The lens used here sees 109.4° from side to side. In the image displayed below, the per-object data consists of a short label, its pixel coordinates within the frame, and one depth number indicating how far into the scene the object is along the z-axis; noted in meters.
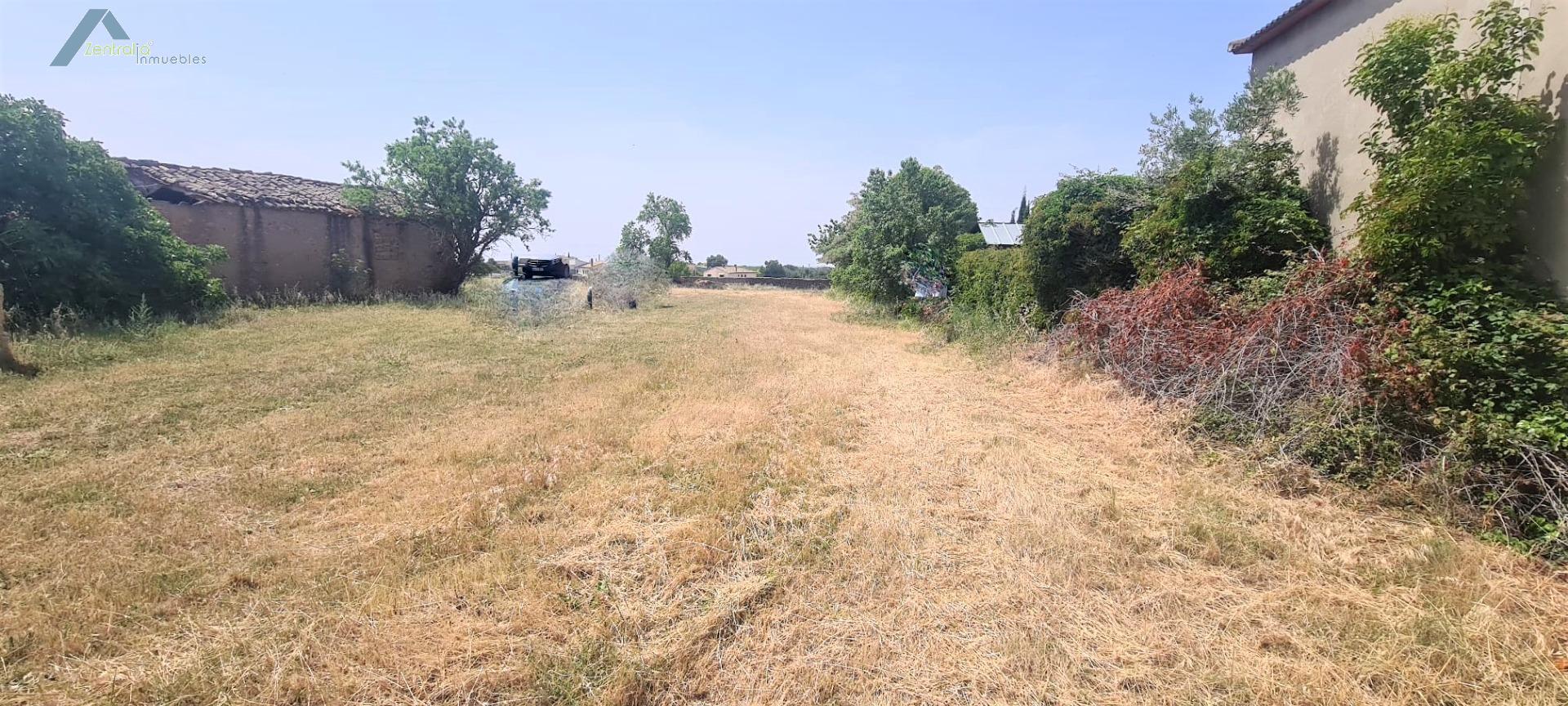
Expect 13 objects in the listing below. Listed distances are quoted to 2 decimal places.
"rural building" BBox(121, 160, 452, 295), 13.85
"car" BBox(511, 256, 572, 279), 17.80
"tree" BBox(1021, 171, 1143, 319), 8.52
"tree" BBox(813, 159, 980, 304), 15.87
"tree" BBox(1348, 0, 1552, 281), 4.27
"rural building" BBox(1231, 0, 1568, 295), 4.32
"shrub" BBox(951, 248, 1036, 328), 9.89
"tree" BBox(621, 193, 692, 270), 43.31
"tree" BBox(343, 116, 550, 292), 18.17
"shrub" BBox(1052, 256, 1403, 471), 4.32
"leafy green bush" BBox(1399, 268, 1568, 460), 3.48
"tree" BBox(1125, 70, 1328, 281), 6.38
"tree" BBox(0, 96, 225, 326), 8.64
